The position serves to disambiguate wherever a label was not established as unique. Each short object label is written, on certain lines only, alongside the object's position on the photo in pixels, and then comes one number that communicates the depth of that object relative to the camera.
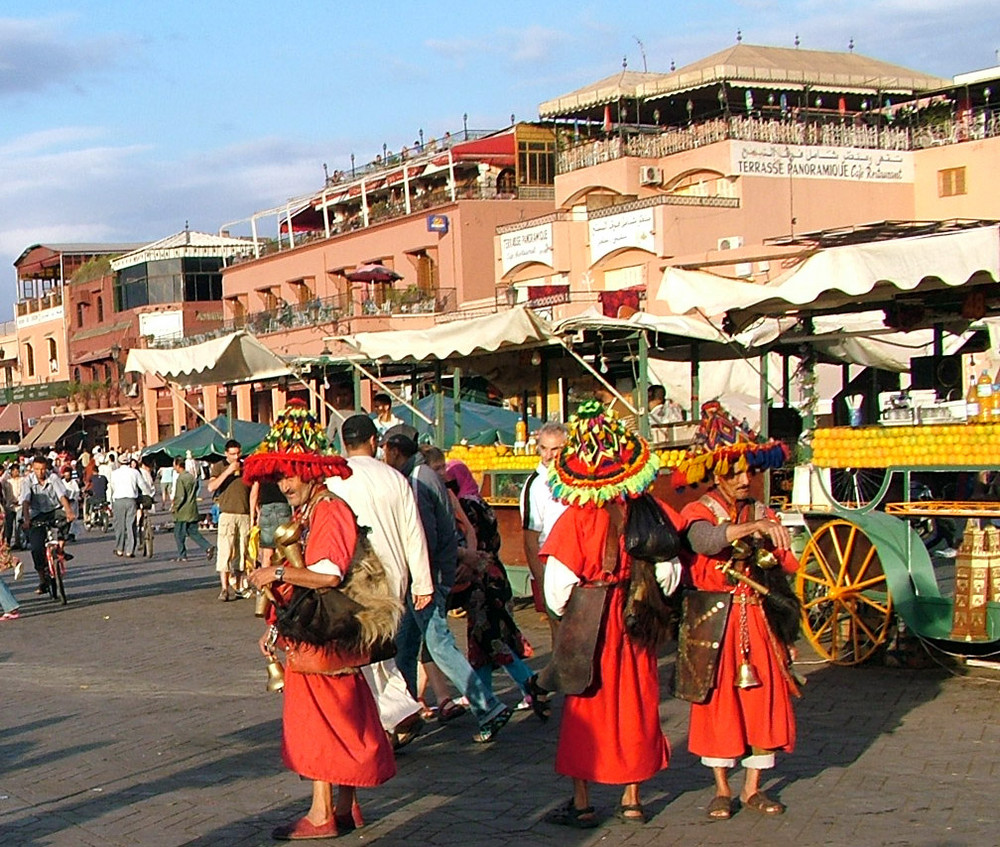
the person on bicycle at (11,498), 19.89
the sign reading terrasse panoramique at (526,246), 39.38
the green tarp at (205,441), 25.30
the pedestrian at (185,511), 20.67
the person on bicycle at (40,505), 15.86
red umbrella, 41.44
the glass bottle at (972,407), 8.88
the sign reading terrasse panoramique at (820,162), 36.66
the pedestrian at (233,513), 14.97
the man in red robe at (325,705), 5.85
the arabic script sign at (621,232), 35.91
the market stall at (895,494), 8.59
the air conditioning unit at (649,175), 37.88
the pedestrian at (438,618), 7.83
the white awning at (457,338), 12.44
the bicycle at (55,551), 15.61
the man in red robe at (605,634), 5.97
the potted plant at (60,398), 65.69
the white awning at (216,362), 14.98
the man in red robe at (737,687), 6.07
